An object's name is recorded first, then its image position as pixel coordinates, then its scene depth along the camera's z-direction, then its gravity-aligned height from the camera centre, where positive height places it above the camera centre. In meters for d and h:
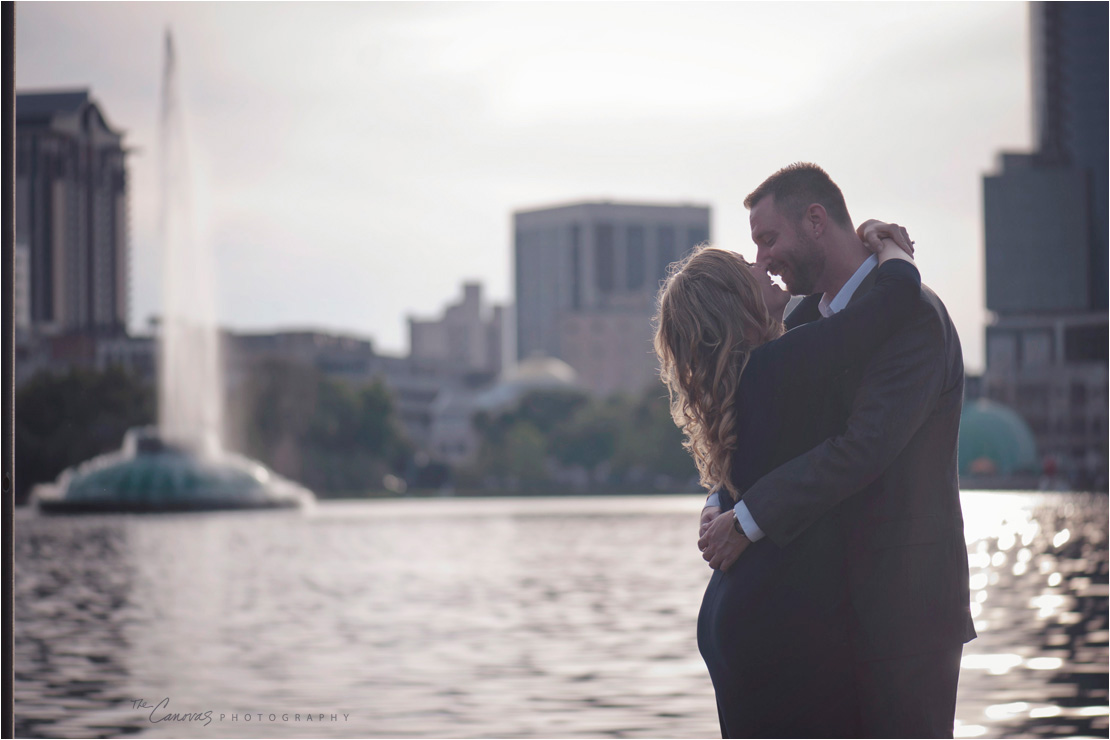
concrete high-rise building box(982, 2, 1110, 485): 129.12 +11.71
